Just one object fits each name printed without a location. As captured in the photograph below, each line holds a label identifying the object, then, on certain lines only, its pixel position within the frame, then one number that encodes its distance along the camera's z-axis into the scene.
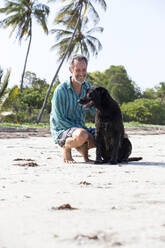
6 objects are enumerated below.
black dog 4.44
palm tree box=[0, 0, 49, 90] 24.83
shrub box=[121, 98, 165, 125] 33.28
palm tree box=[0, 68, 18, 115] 15.37
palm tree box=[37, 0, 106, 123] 21.81
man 4.64
